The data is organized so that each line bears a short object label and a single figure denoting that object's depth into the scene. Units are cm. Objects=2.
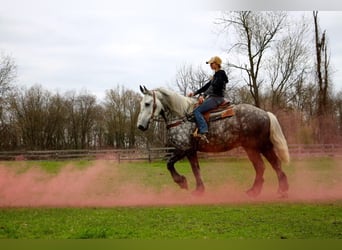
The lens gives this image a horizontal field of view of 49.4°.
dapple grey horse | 681
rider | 668
